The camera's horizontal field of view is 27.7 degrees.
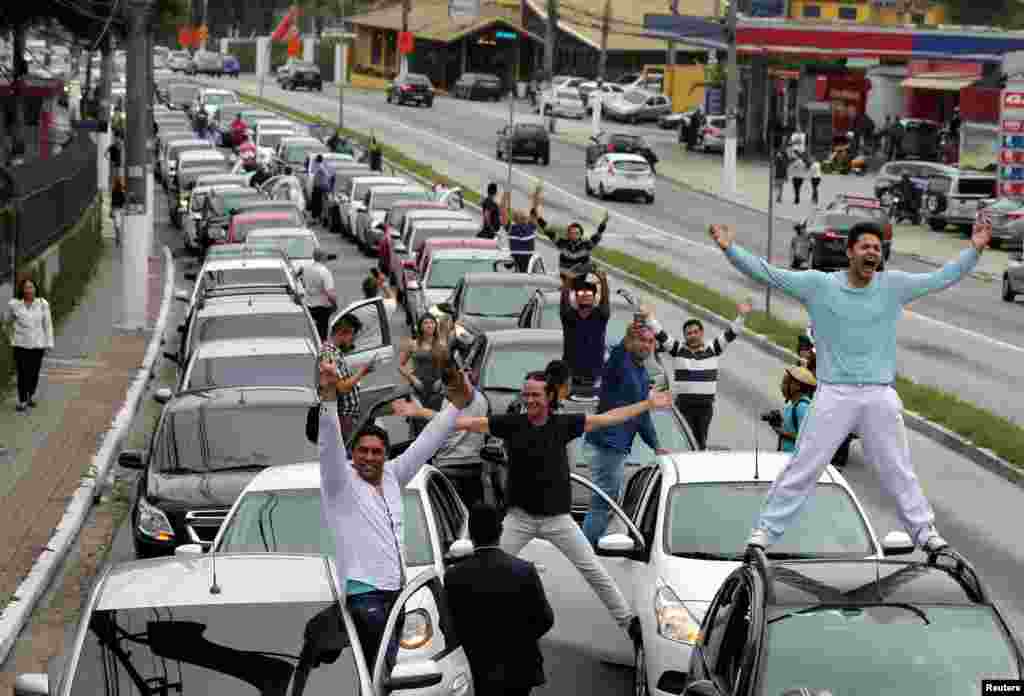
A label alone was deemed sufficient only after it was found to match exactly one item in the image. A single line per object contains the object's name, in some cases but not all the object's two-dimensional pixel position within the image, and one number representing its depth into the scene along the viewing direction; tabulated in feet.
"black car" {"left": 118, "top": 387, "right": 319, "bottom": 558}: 52.11
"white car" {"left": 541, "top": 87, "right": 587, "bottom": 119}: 327.26
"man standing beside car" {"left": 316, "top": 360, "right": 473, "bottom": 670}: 33.24
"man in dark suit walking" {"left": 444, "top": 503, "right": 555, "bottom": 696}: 31.42
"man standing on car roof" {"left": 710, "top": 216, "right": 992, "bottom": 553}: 33.81
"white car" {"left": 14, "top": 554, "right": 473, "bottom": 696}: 28.99
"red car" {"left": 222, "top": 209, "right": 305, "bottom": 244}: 128.88
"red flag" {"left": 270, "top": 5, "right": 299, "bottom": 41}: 404.53
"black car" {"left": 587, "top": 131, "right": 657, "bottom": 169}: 238.48
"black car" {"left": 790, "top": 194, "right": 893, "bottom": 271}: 154.92
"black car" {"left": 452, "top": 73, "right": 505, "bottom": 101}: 361.10
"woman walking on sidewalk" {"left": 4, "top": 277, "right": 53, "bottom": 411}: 80.48
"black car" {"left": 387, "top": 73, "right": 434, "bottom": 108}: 336.70
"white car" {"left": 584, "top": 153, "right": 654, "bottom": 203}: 209.15
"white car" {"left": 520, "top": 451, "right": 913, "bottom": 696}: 37.99
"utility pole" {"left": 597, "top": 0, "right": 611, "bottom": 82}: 329.93
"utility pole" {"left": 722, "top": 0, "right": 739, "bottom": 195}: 216.13
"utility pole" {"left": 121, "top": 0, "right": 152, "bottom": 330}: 109.50
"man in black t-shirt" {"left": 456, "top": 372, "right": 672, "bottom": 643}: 38.93
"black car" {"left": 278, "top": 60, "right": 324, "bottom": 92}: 383.45
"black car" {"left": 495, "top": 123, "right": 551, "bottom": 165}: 244.01
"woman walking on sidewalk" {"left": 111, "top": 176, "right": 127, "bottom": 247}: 167.70
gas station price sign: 183.62
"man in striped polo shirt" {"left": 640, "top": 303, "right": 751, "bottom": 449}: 63.16
